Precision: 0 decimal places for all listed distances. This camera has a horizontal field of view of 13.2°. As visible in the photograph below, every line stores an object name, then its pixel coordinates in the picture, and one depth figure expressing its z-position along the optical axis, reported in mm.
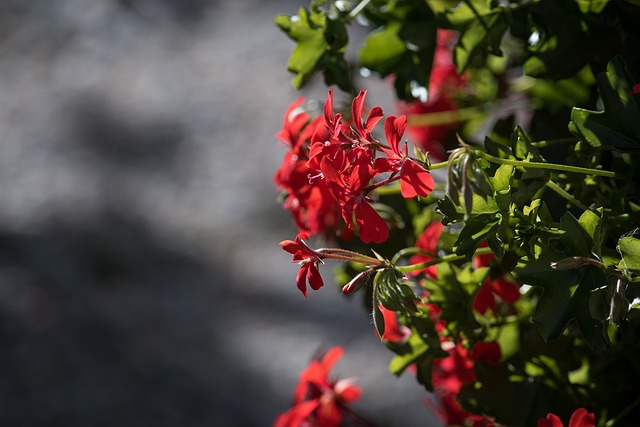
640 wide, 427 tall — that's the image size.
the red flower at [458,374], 1418
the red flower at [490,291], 1407
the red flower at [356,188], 1285
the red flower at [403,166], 1271
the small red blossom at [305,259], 1300
